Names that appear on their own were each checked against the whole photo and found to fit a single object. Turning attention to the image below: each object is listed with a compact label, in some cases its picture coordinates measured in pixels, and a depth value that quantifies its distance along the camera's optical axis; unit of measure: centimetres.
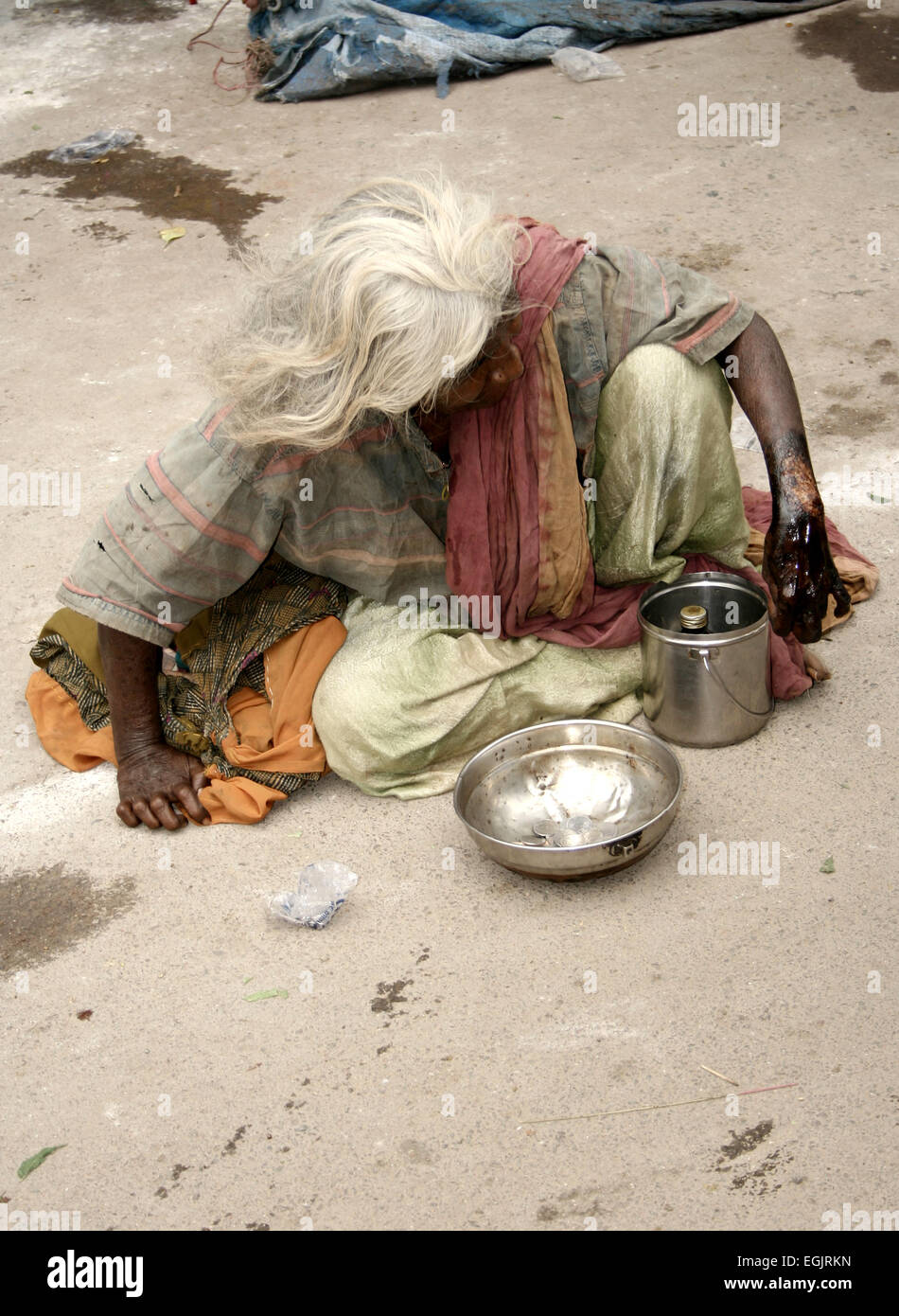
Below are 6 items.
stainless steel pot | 284
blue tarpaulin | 676
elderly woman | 261
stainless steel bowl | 280
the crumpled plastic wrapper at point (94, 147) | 672
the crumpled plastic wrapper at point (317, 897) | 266
